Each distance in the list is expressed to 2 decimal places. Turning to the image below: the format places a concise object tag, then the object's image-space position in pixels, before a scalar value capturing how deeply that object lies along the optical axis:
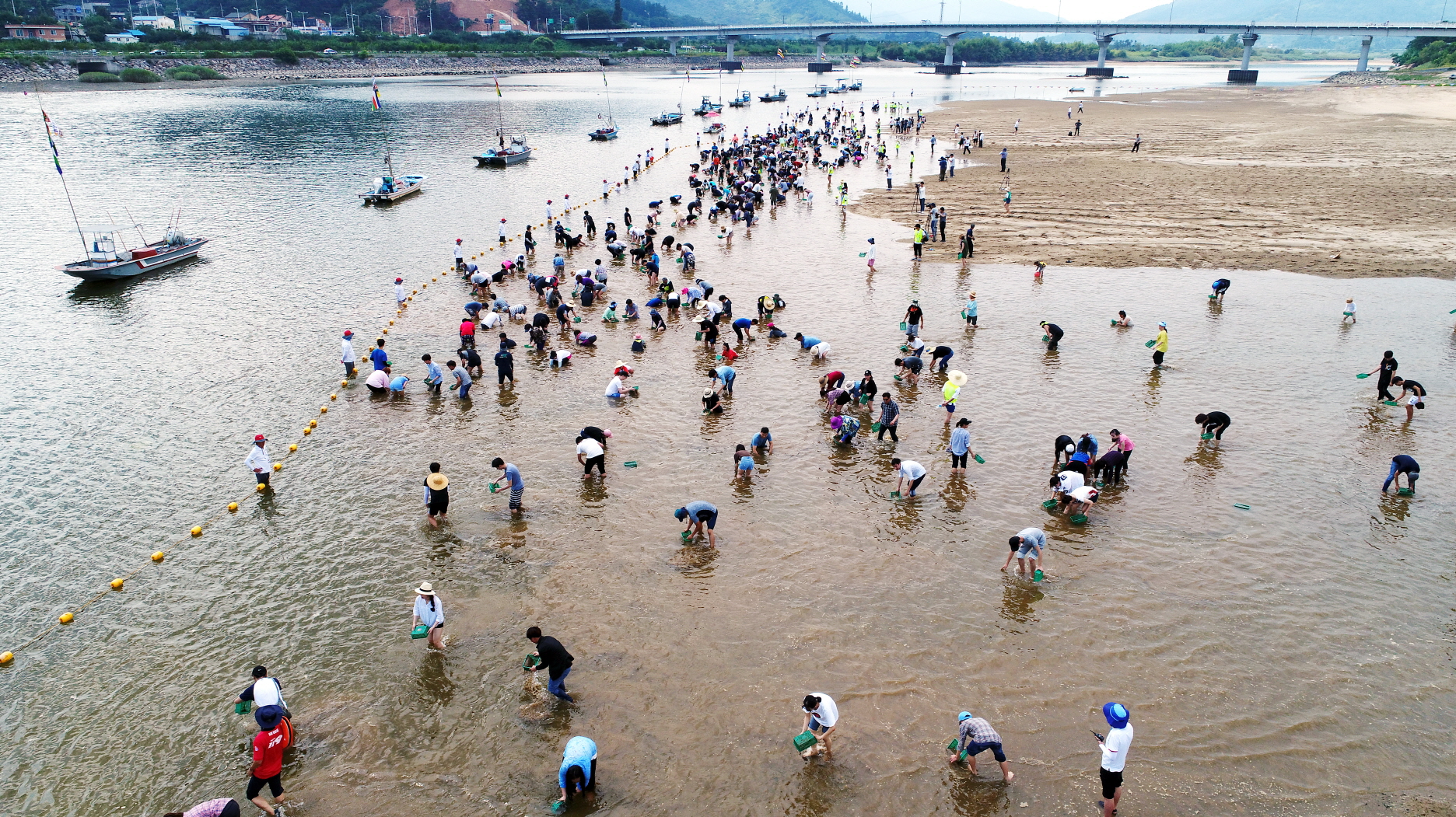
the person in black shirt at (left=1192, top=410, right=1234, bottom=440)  17.88
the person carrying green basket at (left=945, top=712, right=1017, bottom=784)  9.68
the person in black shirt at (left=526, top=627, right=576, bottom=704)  10.81
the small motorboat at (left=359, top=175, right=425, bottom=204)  45.94
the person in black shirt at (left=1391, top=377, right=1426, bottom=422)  18.91
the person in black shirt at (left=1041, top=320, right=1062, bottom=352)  23.78
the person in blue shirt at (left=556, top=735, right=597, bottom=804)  9.32
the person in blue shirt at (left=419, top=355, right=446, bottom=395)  21.30
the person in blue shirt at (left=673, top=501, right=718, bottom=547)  14.38
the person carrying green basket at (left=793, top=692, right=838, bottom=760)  9.85
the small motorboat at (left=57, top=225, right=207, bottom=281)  31.03
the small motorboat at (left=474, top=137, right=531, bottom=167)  59.16
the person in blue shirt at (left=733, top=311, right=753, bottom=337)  24.06
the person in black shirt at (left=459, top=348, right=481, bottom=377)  21.80
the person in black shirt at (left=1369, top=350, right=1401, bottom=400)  19.70
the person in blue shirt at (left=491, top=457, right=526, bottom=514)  15.24
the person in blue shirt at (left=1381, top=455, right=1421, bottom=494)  15.71
